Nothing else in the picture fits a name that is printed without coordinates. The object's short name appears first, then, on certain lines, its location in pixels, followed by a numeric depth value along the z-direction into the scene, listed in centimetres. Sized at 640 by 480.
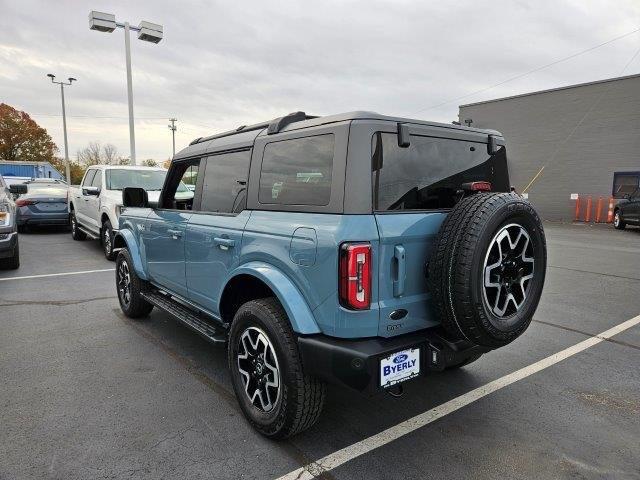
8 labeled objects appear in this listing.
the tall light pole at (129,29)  1441
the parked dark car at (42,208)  1266
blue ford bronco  239
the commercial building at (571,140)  1934
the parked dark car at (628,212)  1517
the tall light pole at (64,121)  3243
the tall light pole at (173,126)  5041
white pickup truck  862
